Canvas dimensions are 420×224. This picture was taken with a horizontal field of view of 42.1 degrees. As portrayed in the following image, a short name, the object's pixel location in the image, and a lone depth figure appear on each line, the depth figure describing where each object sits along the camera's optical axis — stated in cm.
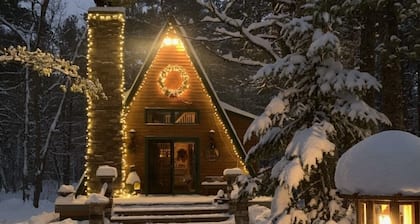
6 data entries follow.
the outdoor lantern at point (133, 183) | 1817
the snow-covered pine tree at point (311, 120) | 885
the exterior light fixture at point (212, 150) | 1898
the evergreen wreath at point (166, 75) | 1909
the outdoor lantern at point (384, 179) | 571
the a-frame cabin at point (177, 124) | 1895
